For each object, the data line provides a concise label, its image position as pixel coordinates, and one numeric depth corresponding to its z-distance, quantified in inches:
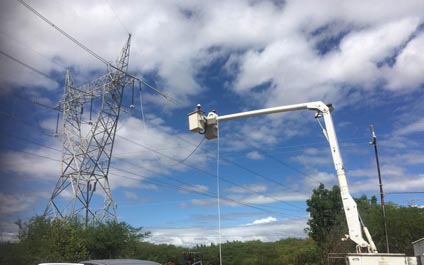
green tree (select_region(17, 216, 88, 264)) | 920.4
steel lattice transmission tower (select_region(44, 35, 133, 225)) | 1255.5
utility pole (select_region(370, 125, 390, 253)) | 1093.8
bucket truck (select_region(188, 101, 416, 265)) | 431.2
